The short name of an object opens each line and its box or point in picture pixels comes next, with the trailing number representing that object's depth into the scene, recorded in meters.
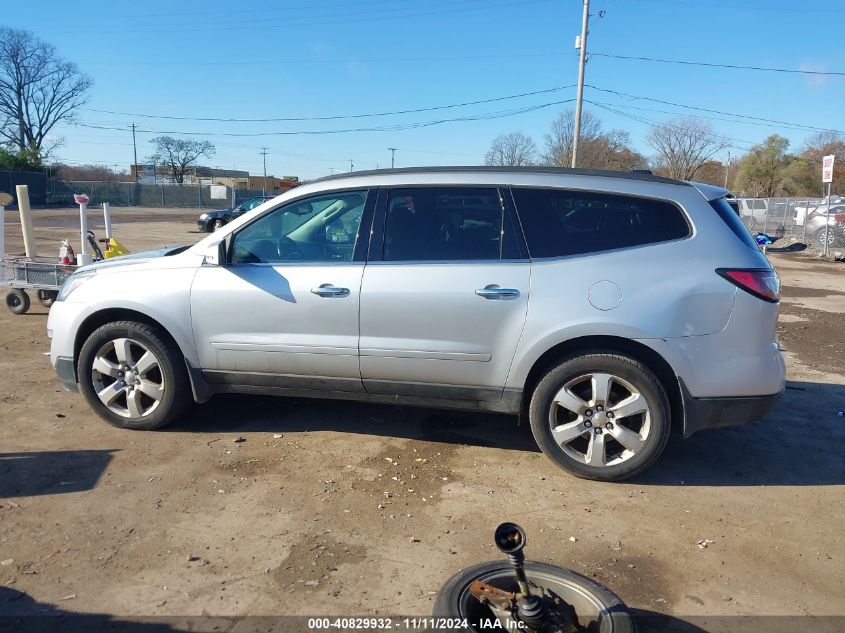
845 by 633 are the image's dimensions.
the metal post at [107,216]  10.20
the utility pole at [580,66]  29.33
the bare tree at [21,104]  65.31
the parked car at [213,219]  26.42
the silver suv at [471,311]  3.85
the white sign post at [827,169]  19.56
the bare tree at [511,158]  53.62
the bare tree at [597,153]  49.62
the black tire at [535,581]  2.58
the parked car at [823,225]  21.02
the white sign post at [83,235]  8.80
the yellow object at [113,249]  8.68
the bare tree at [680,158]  62.81
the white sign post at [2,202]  9.04
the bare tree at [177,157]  81.31
